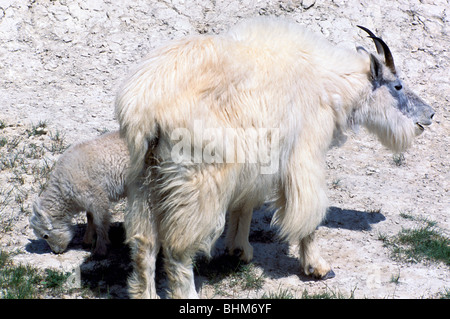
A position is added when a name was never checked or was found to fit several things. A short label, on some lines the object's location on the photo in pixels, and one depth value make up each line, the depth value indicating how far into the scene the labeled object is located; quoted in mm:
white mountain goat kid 5801
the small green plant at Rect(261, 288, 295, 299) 4966
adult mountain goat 4248
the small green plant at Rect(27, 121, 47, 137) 7527
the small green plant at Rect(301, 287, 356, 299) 5031
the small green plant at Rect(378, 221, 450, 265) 5715
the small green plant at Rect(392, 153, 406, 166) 7739
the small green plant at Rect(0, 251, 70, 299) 4848
